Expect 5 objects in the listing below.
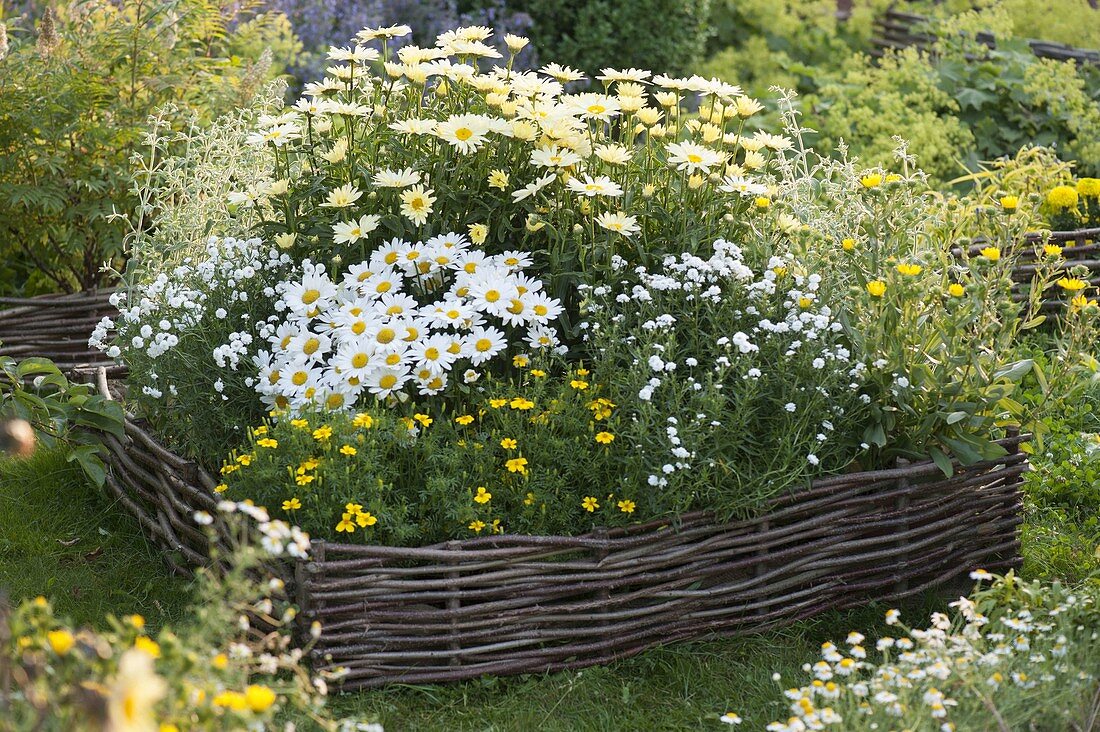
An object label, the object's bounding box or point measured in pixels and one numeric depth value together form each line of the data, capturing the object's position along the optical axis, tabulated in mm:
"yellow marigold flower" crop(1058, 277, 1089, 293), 3123
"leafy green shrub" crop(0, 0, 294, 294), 4195
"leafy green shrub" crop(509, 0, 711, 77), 7734
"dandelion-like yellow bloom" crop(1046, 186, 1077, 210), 4488
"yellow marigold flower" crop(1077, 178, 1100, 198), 4621
